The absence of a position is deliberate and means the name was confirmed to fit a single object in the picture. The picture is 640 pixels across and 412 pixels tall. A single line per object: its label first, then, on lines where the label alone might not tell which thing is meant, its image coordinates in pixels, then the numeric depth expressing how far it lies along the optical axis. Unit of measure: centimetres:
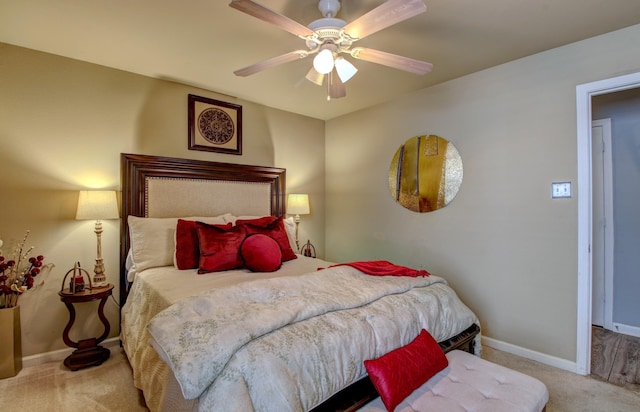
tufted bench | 132
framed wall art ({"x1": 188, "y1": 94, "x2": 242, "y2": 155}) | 323
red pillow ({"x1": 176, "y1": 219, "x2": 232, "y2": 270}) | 251
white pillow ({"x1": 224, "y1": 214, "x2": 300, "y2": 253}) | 313
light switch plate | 237
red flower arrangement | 218
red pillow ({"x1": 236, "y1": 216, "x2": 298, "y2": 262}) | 286
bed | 117
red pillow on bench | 135
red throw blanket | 214
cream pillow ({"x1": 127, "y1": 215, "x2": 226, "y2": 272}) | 255
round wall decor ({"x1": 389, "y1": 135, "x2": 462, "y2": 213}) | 301
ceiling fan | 145
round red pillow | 251
